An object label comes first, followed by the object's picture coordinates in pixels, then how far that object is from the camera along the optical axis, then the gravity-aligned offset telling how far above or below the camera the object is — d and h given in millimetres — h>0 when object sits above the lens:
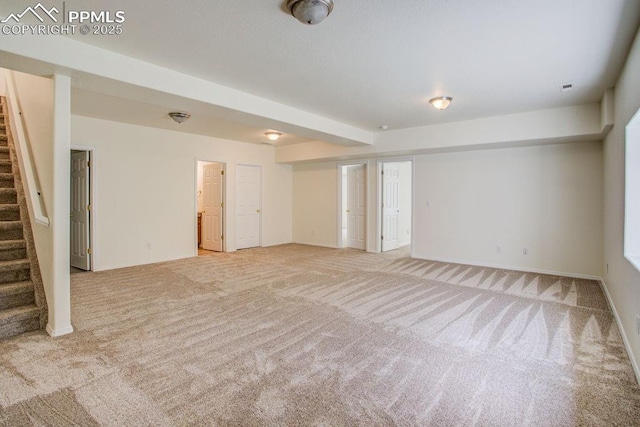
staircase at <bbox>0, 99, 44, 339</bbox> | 2928 -557
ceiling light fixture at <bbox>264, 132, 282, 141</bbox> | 6332 +1465
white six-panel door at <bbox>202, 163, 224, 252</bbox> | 7457 +71
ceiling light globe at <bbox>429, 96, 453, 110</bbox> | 4102 +1377
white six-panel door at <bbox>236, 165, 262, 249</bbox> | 7648 +78
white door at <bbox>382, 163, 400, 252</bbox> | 7367 +105
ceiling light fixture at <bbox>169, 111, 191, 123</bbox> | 4739 +1375
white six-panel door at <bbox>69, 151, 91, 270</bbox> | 5383 -42
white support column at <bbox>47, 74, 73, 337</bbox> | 2785 +4
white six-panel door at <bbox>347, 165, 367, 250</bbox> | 7750 +84
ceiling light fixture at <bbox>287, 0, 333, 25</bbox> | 2104 +1324
